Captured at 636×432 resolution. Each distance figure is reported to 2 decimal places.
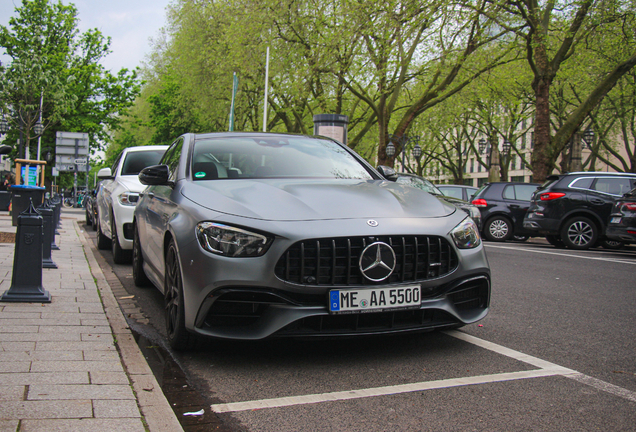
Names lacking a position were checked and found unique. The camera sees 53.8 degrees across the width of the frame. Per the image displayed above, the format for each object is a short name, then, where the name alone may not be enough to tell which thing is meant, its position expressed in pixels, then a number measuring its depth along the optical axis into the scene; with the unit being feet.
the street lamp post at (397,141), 86.54
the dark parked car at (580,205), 45.01
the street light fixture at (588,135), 118.04
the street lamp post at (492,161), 166.91
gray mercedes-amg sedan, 11.84
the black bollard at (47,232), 22.89
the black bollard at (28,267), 17.24
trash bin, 55.31
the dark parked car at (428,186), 37.45
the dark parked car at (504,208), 54.70
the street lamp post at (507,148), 150.41
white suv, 27.84
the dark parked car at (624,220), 38.37
